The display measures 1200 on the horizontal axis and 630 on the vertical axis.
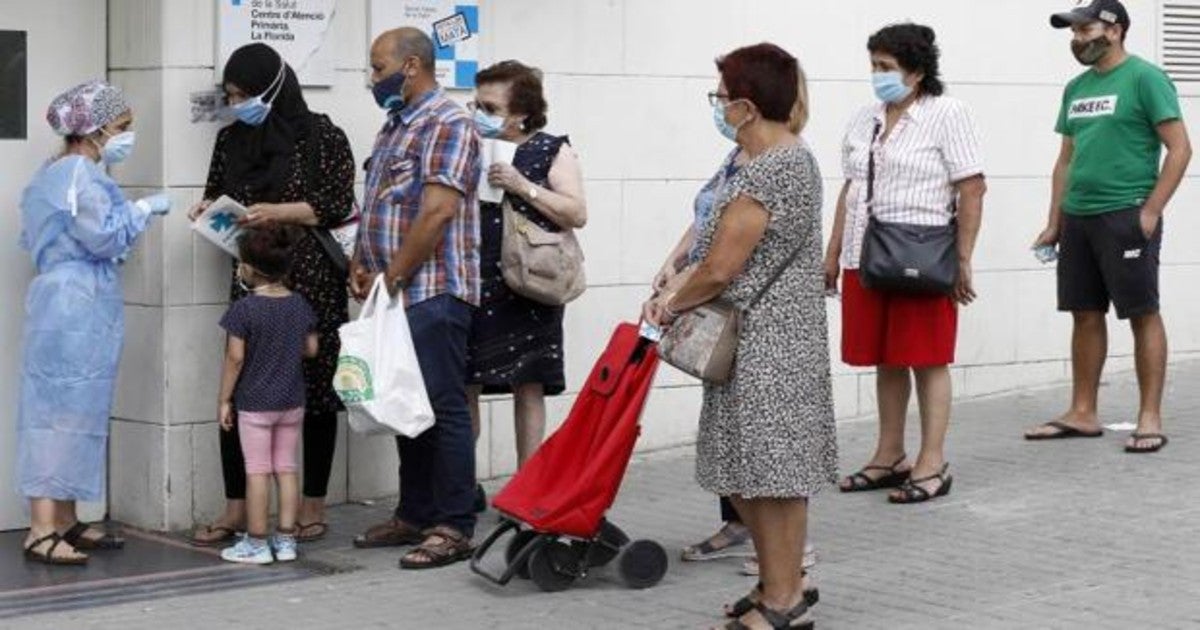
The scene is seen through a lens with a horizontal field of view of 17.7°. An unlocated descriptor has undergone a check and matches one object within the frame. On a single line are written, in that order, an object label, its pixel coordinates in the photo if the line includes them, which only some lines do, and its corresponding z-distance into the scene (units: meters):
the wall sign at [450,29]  16.03
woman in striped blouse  15.20
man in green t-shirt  16.24
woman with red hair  11.69
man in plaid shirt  13.93
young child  14.17
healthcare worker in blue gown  14.05
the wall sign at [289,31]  15.01
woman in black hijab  14.56
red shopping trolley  12.92
